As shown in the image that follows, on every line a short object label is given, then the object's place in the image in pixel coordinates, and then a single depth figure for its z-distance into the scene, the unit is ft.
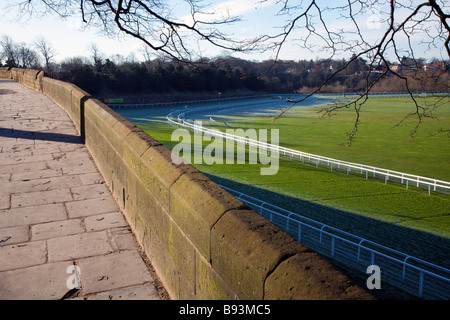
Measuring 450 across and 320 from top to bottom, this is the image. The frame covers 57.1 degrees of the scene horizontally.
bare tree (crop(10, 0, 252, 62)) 23.70
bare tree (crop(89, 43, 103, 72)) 230.27
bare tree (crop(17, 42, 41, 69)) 224.33
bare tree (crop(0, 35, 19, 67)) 164.14
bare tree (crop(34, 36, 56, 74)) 215.84
